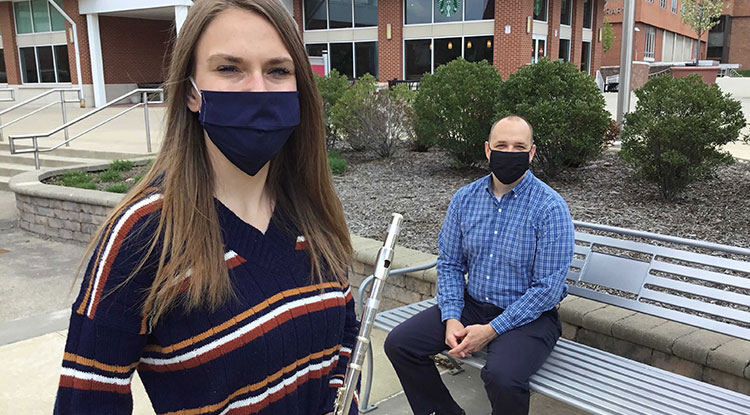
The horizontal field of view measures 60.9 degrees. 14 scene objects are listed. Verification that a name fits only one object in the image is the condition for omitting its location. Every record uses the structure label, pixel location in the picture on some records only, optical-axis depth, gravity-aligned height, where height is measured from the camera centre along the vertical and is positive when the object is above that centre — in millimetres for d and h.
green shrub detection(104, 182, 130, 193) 7883 -1247
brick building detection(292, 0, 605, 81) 23547 +1946
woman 1225 -369
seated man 3023 -1018
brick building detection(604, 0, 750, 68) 41656 +3375
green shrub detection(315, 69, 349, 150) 10286 -143
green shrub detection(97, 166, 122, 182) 8859 -1232
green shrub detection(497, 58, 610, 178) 6633 -310
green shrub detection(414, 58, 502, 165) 7785 -313
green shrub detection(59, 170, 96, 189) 8248 -1227
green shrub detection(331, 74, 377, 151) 9438 -378
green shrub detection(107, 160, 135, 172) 9450 -1158
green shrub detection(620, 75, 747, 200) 5723 -485
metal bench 2717 -1339
